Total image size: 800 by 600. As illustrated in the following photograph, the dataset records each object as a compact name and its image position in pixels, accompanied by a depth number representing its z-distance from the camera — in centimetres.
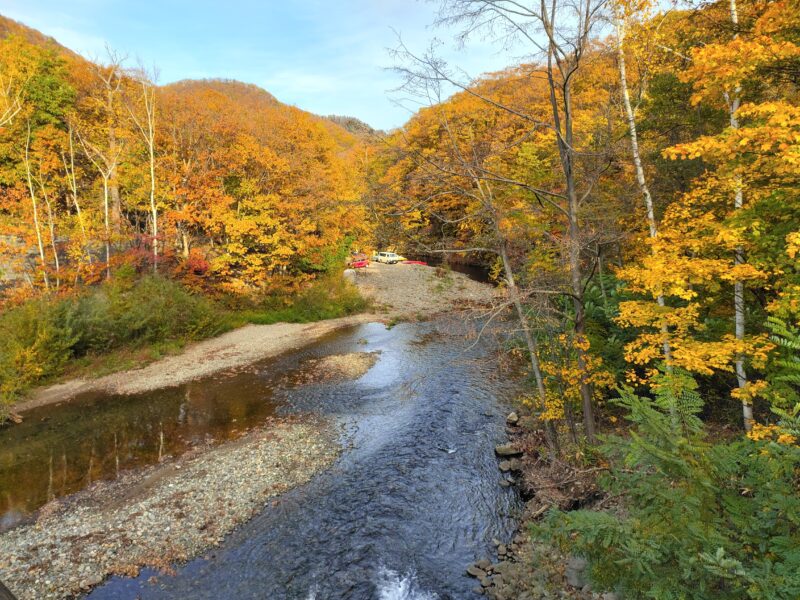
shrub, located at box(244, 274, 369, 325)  2530
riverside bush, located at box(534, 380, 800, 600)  314
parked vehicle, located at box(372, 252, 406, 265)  4454
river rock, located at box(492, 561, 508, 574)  712
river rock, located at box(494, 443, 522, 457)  1076
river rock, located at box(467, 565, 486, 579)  712
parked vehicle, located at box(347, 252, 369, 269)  3659
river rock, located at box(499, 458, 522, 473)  1023
